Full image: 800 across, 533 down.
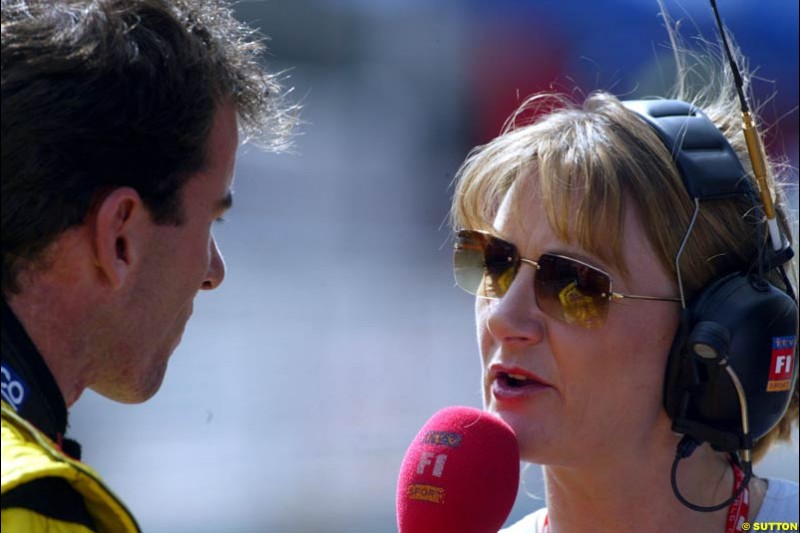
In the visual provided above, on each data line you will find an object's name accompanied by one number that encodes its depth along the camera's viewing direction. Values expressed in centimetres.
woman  576
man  559
